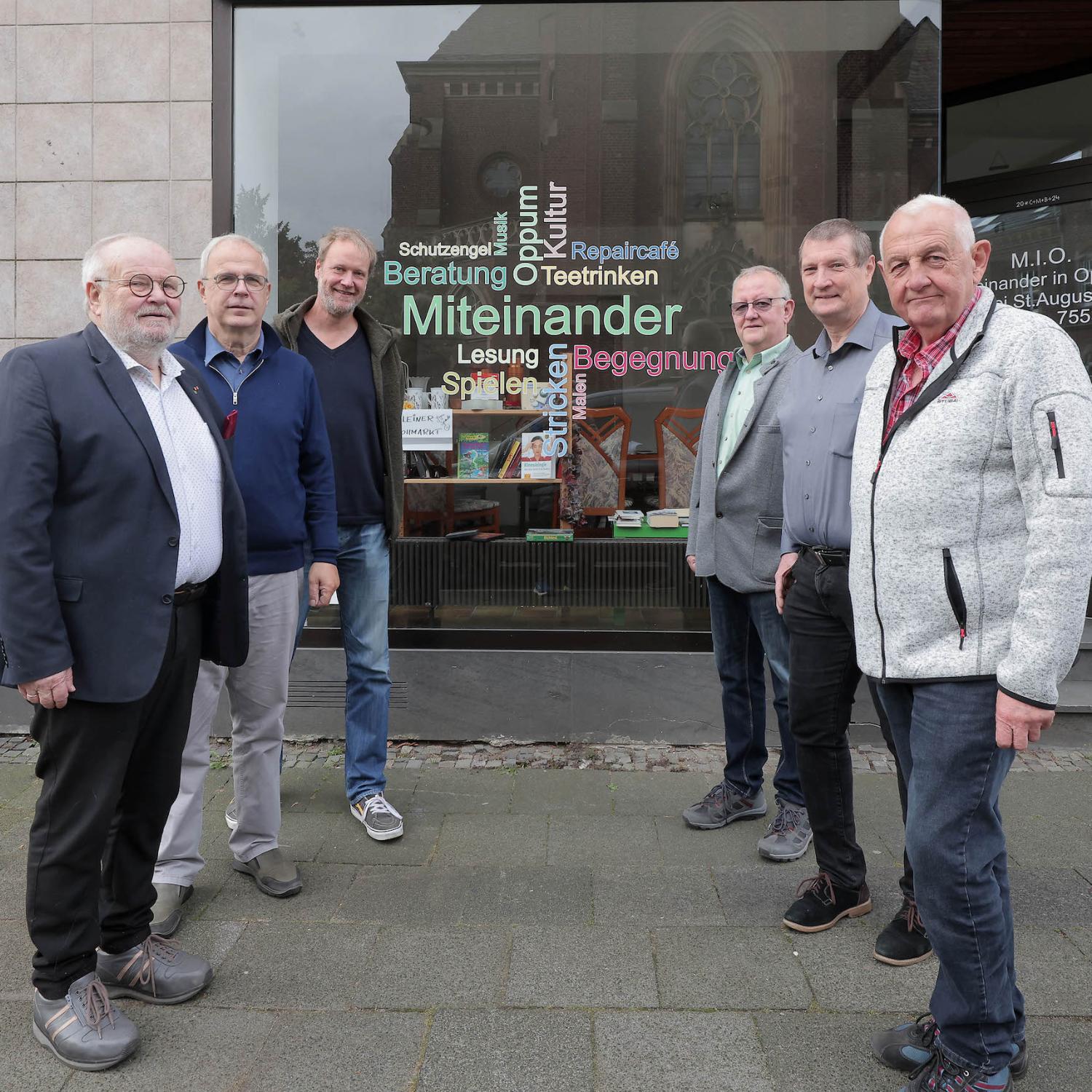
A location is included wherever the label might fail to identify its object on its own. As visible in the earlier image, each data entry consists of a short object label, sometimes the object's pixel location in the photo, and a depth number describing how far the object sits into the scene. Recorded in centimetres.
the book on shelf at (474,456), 620
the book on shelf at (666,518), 623
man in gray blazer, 423
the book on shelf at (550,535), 621
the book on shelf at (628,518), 625
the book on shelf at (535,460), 622
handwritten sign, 616
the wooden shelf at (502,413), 618
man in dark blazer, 270
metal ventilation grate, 577
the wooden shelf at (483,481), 618
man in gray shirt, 346
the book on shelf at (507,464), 622
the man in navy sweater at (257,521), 371
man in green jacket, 439
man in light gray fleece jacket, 231
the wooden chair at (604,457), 619
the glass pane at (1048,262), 755
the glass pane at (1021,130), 743
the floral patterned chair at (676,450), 616
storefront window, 600
